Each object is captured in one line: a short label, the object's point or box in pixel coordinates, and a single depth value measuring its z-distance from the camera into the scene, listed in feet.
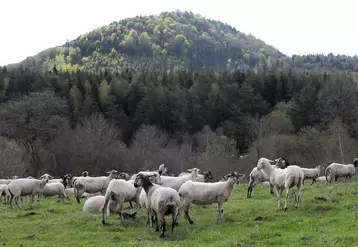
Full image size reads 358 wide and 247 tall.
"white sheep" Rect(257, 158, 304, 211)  66.13
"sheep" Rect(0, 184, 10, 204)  98.97
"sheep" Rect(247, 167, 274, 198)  94.32
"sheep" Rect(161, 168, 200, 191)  76.89
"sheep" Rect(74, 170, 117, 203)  93.56
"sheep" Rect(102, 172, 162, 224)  63.98
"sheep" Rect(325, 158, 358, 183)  109.22
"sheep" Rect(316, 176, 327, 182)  123.07
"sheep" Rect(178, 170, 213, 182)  95.48
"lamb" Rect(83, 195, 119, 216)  74.81
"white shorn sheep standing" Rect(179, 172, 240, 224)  62.69
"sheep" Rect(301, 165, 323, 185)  119.44
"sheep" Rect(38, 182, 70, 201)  100.63
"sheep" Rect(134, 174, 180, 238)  54.60
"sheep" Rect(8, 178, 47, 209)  86.58
